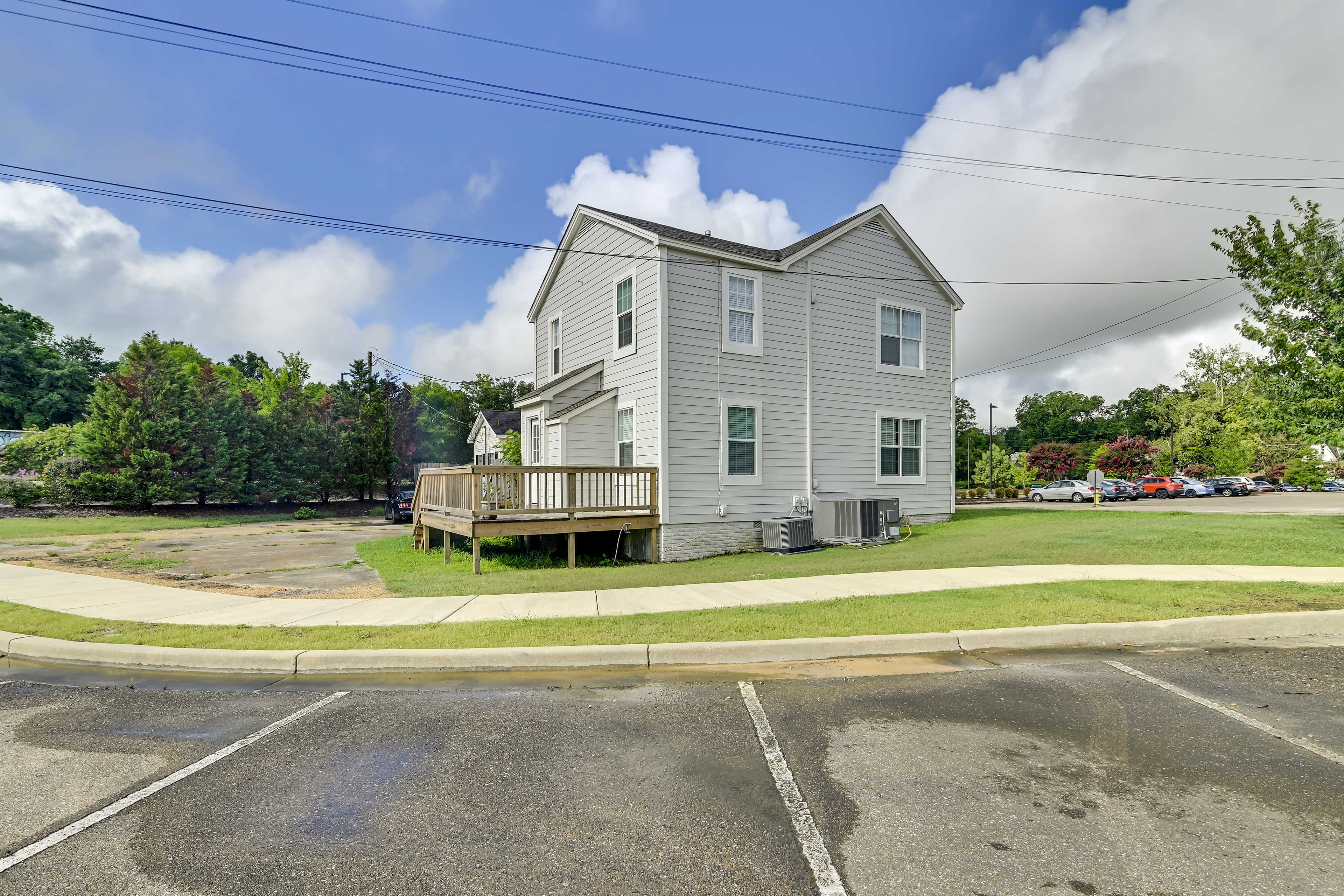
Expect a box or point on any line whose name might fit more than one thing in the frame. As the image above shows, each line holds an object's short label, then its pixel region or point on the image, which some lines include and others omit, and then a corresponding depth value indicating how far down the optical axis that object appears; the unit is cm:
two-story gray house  1377
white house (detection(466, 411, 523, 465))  2928
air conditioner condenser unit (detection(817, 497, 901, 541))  1495
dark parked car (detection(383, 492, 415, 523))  2852
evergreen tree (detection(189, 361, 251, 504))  2969
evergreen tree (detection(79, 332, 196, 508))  2684
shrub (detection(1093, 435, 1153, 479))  5712
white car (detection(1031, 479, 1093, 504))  3975
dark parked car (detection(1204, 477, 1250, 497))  4534
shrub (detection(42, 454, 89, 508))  2627
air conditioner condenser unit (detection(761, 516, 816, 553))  1409
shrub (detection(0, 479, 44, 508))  2528
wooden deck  1164
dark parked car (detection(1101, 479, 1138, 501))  4119
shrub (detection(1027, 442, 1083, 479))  6222
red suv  4394
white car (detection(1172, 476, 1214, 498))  4384
